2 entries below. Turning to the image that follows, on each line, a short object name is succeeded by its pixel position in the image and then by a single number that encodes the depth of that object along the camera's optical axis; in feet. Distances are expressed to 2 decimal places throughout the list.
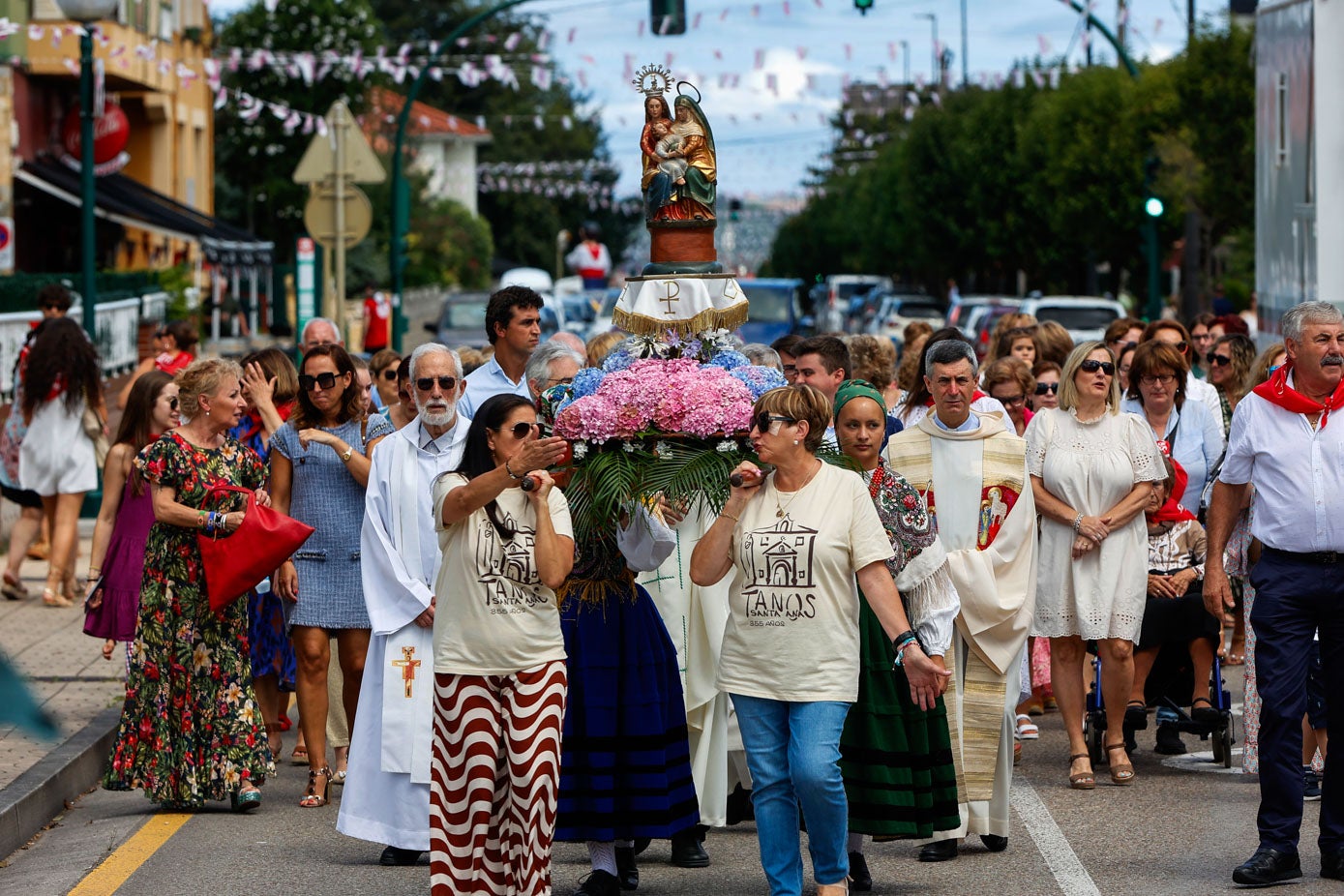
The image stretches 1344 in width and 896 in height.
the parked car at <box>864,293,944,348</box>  142.10
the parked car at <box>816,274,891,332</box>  187.96
